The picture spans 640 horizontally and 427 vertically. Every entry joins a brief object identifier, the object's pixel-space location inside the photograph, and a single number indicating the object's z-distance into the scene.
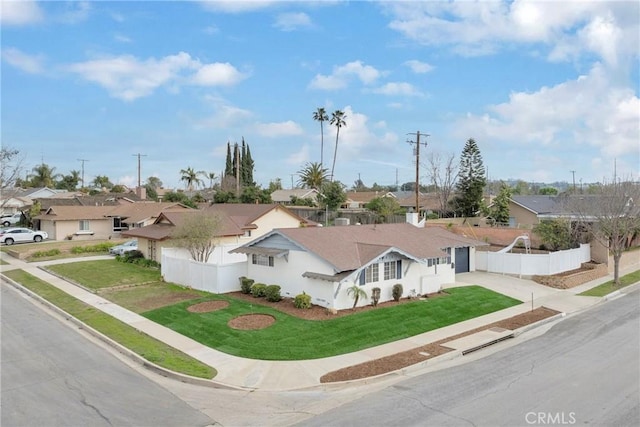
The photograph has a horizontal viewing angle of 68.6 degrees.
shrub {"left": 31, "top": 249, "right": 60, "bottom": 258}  37.39
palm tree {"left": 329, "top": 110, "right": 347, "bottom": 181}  78.69
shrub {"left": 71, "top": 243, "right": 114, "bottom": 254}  39.19
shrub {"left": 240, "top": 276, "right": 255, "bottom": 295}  23.61
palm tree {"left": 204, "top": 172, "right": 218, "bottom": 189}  128.24
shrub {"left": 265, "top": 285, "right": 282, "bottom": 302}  21.69
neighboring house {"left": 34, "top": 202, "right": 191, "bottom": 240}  47.94
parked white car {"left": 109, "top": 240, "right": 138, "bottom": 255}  37.82
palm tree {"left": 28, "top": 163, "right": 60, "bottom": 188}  102.62
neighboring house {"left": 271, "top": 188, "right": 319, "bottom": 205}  89.49
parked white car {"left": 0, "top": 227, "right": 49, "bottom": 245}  46.31
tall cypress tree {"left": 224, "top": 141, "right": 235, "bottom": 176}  94.50
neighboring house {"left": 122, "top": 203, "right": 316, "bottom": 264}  31.50
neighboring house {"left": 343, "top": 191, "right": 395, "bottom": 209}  93.75
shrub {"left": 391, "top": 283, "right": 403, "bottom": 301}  21.92
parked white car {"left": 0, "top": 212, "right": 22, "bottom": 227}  62.98
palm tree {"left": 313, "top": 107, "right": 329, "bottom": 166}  79.75
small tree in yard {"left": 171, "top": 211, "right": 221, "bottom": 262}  28.02
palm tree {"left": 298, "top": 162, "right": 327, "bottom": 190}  84.44
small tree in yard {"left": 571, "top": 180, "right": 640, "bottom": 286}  28.20
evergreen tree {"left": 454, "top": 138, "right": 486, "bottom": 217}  59.81
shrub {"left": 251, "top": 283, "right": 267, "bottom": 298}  22.48
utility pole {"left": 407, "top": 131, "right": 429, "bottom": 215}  42.19
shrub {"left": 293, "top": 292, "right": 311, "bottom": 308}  20.39
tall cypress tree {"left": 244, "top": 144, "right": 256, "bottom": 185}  93.29
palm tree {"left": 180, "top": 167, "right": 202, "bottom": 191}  96.81
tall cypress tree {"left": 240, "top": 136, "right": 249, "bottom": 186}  91.94
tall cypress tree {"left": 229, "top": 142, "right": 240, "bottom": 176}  93.94
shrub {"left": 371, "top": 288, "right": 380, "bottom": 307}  21.12
